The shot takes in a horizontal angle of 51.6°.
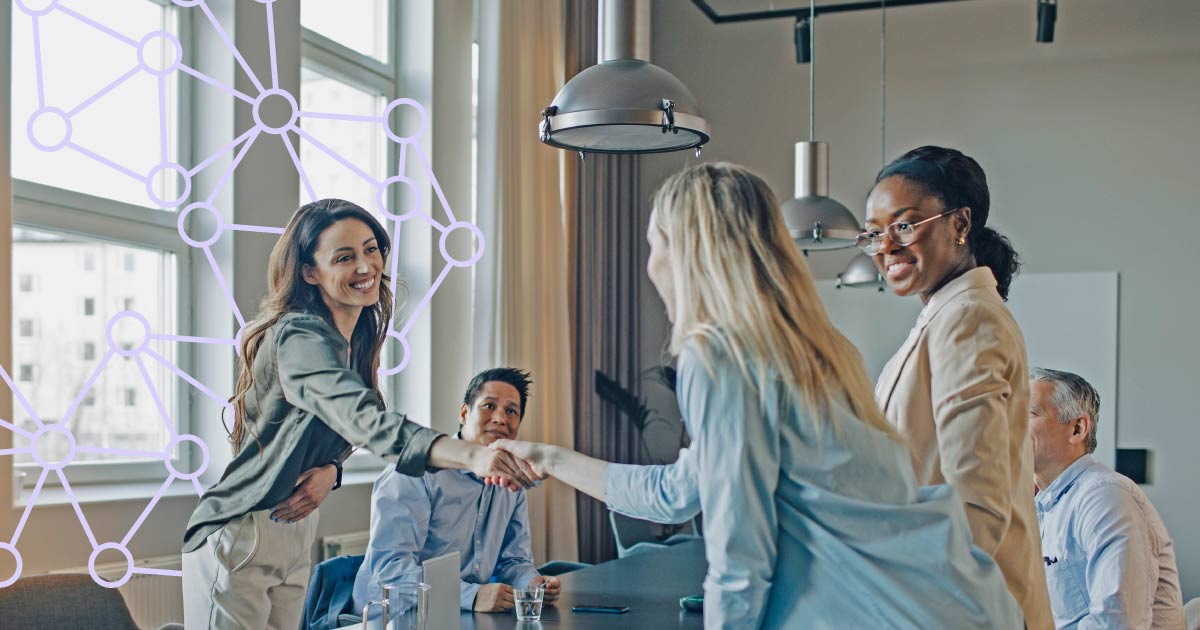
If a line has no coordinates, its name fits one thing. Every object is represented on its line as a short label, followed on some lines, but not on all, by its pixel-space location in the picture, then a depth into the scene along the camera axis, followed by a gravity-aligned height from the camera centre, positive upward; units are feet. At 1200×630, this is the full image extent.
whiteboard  22.26 -0.59
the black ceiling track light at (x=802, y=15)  22.76 +5.22
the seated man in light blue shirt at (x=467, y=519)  11.63 -2.32
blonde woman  5.42 -0.78
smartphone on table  10.35 -2.69
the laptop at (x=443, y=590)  7.95 -2.03
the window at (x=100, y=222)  12.51 +0.62
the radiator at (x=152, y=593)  12.65 -3.25
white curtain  18.92 +0.80
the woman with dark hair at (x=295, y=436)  7.54 -0.94
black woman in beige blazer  6.39 -0.39
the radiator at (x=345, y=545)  15.88 -3.41
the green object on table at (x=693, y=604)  10.54 -2.69
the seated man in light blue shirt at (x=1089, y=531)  9.23 -1.84
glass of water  9.32 -2.37
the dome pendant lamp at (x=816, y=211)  14.29 +0.91
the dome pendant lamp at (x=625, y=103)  8.89 +1.33
